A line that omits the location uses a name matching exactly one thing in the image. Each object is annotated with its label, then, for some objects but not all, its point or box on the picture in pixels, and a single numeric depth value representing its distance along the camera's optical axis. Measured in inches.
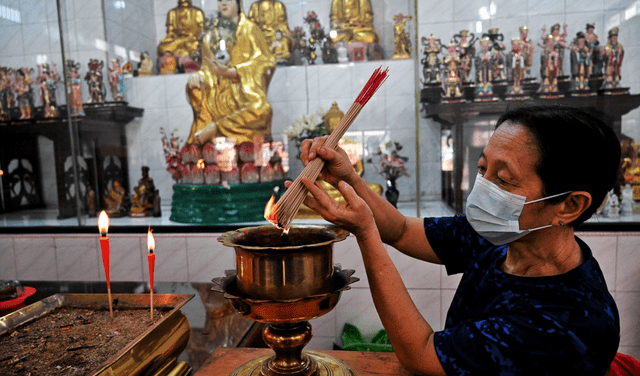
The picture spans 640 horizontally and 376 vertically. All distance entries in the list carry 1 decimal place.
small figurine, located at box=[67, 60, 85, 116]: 129.0
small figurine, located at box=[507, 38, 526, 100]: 107.3
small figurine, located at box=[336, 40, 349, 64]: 122.6
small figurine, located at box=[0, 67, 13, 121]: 132.7
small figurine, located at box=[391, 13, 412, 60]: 116.8
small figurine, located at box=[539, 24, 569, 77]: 105.4
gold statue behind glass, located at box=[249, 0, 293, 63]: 127.6
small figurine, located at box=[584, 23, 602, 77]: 103.4
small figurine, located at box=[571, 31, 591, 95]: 103.8
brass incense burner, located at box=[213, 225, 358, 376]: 30.7
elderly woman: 32.2
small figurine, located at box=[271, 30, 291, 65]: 128.1
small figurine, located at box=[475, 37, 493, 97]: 108.1
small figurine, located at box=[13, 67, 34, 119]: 132.4
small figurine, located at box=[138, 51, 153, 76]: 134.6
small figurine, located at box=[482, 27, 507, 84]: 108.1
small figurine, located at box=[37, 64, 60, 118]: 130.4
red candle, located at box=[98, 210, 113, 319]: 38.1
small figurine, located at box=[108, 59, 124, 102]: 133.7
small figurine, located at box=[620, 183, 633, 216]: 101.3
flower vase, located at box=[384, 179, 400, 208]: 117.1
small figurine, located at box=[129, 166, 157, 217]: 128.8
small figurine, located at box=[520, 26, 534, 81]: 107.1
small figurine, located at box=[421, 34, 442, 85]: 111.9
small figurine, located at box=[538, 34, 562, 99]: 105.7
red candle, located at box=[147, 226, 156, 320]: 38.9
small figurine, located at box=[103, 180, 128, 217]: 132.0
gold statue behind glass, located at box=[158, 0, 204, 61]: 132.0
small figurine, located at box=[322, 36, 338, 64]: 123.5
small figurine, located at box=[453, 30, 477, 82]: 110.0
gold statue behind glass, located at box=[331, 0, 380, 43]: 122.3
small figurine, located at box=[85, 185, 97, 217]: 128.6
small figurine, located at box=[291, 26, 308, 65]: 126.6
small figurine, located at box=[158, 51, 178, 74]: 134.3
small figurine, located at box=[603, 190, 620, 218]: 100.3
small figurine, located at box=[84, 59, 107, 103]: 131.6
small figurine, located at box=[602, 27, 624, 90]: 102.2
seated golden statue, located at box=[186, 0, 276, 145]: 125.4
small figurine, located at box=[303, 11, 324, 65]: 125.3
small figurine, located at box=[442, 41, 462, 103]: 110.4
